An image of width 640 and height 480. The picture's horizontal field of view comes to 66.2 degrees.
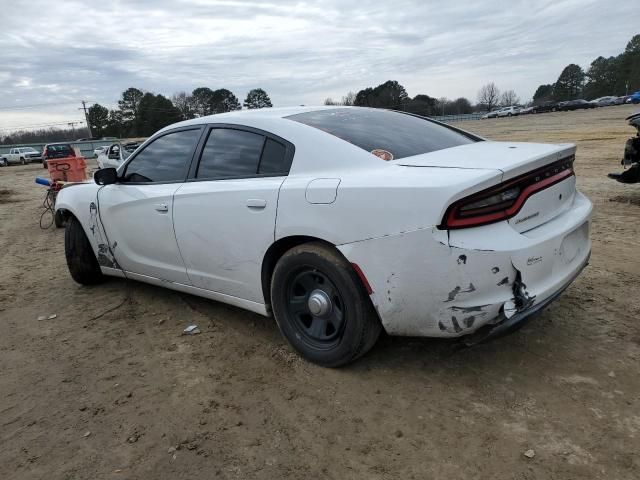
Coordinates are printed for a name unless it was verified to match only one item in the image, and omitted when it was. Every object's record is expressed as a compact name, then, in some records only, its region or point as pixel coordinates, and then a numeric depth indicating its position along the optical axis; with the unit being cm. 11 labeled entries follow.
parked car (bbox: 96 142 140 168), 1892
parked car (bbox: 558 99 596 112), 6256
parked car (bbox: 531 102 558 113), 6425
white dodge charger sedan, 238
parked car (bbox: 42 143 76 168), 3095
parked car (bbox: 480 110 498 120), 6900
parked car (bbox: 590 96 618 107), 6368
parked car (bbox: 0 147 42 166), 4009
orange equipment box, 1056
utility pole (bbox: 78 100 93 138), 7825
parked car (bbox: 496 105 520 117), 6688
